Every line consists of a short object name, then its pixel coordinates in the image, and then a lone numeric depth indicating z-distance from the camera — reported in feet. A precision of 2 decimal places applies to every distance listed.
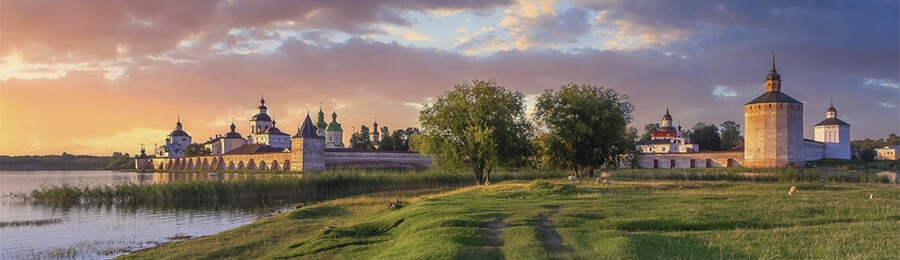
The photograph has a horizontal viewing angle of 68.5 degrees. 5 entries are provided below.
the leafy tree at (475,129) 123.03
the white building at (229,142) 404.57
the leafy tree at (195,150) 430.61
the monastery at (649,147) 205.87
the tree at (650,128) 452.14
